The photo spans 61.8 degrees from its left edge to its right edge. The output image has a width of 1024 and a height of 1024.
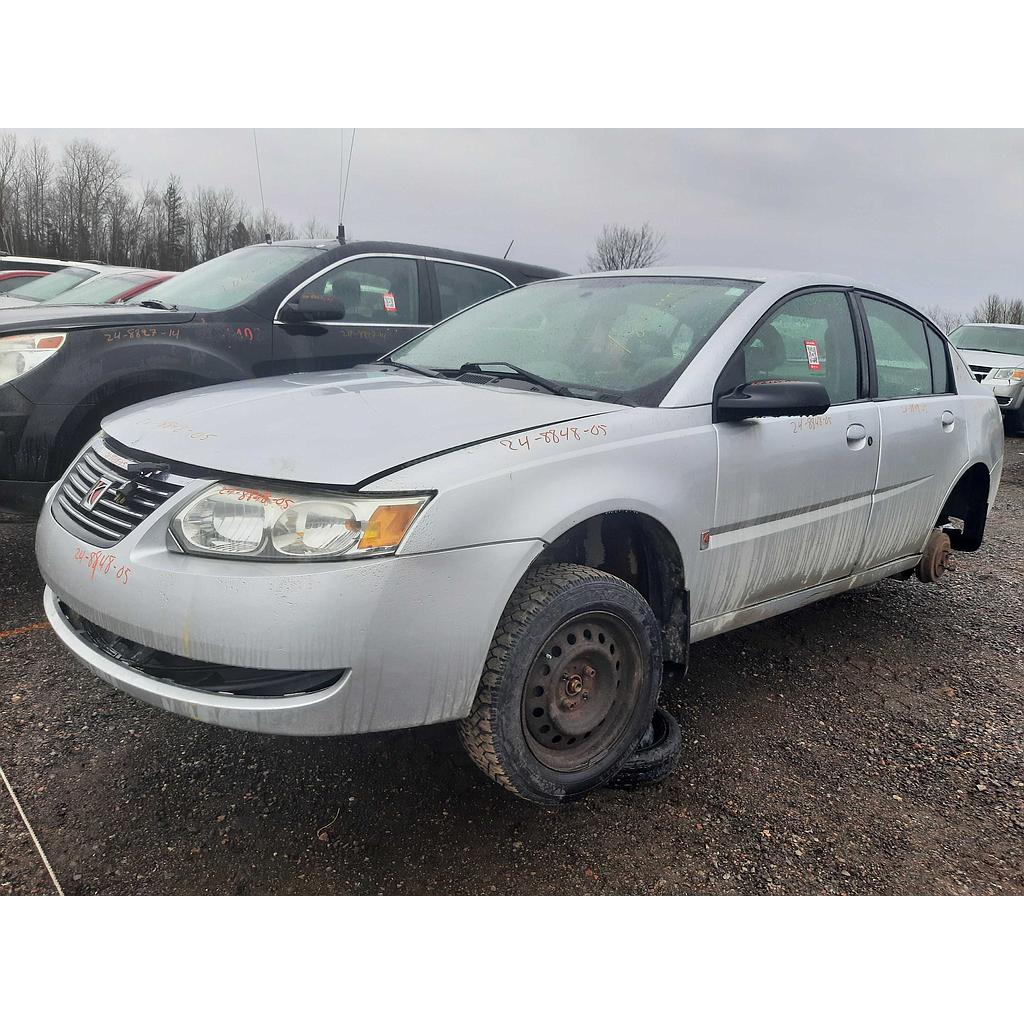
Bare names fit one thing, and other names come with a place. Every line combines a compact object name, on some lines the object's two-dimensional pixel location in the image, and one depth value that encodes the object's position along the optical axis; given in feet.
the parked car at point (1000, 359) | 39.24
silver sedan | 6.51
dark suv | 12.55
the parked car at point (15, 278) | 34.76
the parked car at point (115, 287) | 20.59
